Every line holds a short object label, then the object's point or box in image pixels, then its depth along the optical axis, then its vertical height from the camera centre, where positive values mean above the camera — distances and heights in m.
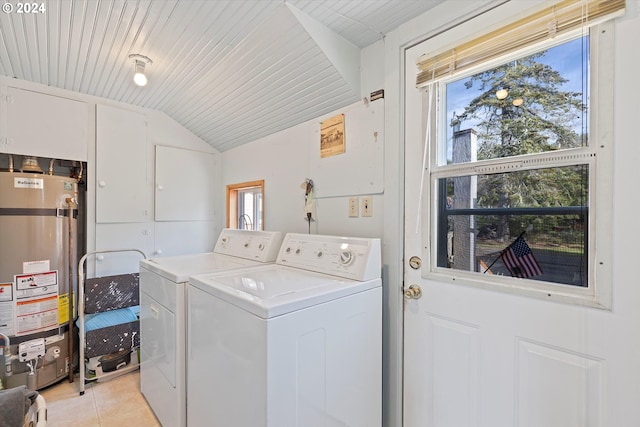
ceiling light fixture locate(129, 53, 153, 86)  1.93 +1.02
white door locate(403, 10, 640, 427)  0.94 -0.54
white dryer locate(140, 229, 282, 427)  1.53 -0.57
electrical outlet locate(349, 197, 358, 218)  1.82 +0.04
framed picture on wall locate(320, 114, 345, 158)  1.90 +0.52
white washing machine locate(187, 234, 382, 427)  1.04 -0.53
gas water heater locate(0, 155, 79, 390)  1.98 -0.45
